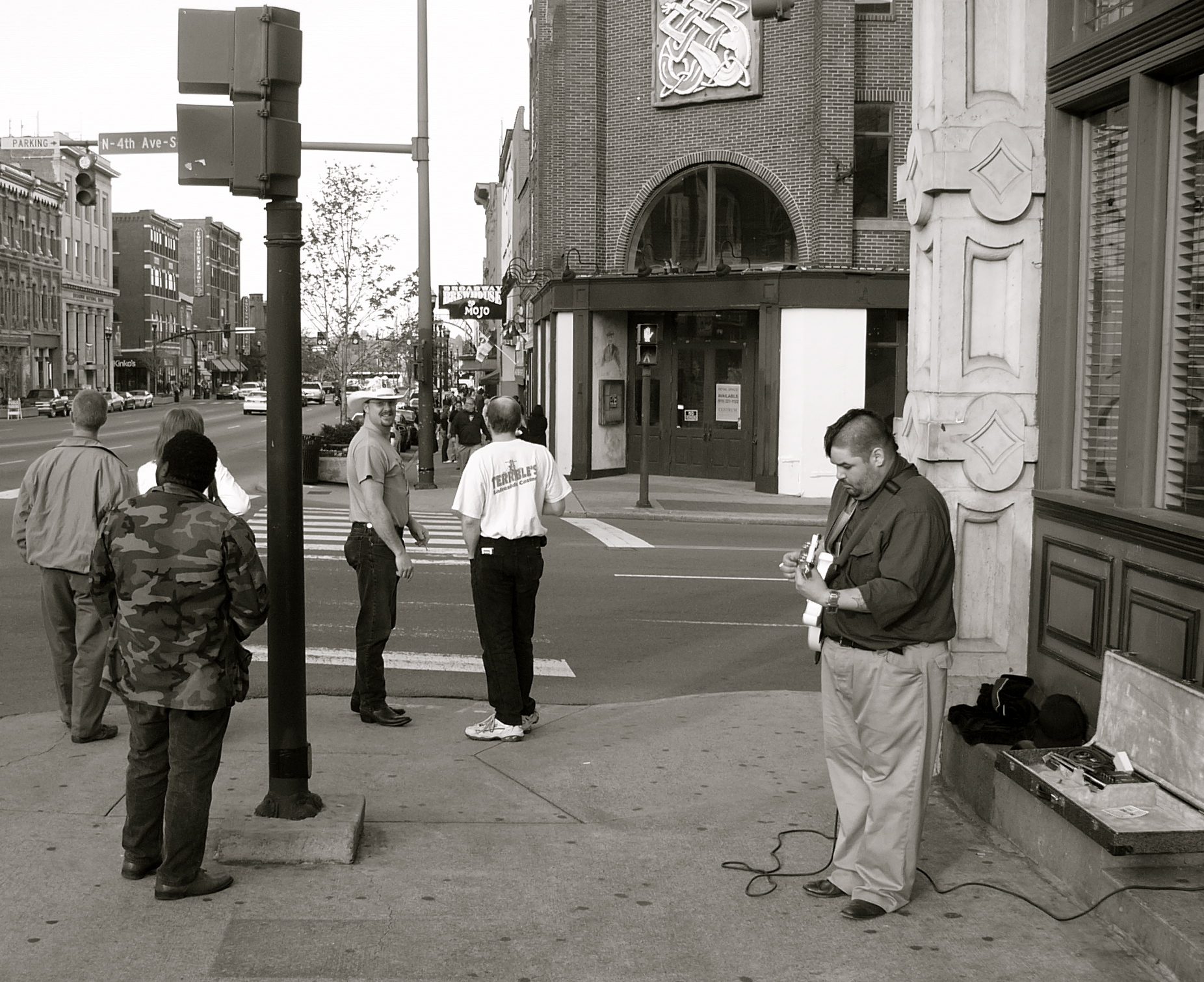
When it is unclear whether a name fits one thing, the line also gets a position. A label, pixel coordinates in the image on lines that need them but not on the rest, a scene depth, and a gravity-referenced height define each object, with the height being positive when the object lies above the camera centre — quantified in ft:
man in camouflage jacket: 15.35 -2.81
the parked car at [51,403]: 236.22 -2.75
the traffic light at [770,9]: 37.96 +10.99
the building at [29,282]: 280.51 +23.63
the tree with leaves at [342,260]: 107.76 +10.64
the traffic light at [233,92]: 17.26 +3.85
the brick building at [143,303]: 386.11 +26.09
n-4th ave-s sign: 39.04 +7.34
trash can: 84.17 -4.33
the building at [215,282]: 467.52 +38.88
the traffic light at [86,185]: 70.38 +10.79
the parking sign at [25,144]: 264.56 +52.07
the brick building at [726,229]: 83.05 +10.68
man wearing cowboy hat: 24.32 -2.87
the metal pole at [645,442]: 71.05 -2.63
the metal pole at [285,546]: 17.63 -2.08
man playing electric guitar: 15.15 -2.85
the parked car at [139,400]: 302.66 -2.66
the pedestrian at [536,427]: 78.12 -2.12
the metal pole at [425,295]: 82.64 +6.04
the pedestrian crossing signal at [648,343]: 70.33 +2.61
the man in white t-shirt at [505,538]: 23.32 -2.59
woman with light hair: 19.43 -1.52
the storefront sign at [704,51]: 84.64 +22.00
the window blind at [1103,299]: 19.33 +1.41
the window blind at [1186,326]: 17.22 +0.91
